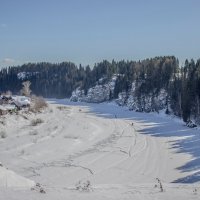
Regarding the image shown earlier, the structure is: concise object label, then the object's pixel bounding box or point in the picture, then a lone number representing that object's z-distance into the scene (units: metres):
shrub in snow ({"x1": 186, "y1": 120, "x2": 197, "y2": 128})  61.91
